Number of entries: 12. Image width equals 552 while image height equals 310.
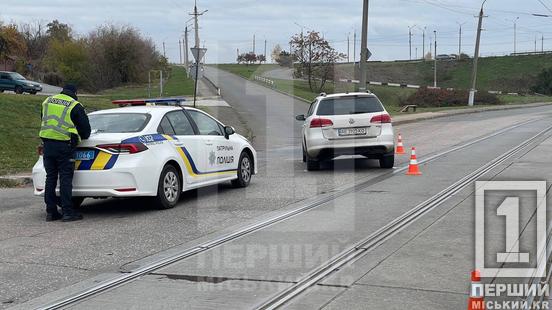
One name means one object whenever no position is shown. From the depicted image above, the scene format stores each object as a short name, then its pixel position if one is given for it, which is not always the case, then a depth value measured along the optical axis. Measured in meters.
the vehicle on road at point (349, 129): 13.41
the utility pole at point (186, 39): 68.31
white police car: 8.83
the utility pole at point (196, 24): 53.31
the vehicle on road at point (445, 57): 110.41
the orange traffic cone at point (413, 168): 12.92
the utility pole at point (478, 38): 47.47
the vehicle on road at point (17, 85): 38.81
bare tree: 60.91
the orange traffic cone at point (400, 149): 17.42
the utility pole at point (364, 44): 31.14
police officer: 8.64
